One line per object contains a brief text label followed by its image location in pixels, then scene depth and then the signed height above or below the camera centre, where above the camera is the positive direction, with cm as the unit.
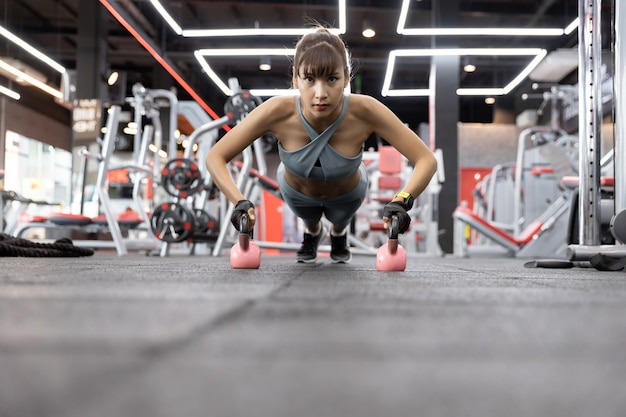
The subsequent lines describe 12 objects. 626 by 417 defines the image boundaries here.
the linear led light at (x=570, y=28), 516 +193
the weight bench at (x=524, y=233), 517 -10
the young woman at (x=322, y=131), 167 +29
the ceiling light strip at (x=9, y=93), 765 +177
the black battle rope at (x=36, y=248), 236 -14
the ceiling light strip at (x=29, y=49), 572 +189
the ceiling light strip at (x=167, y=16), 506 +193
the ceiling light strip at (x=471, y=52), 626 +193
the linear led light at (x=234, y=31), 511 +190
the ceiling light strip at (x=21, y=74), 701 +183
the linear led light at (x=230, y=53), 591 +191
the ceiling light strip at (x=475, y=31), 561 +199
